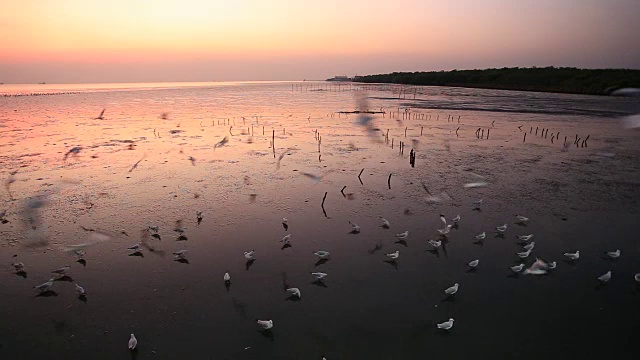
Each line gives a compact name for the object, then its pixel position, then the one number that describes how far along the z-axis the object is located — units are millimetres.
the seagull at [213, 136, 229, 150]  16734
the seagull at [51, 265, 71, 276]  5925
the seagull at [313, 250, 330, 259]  6566
